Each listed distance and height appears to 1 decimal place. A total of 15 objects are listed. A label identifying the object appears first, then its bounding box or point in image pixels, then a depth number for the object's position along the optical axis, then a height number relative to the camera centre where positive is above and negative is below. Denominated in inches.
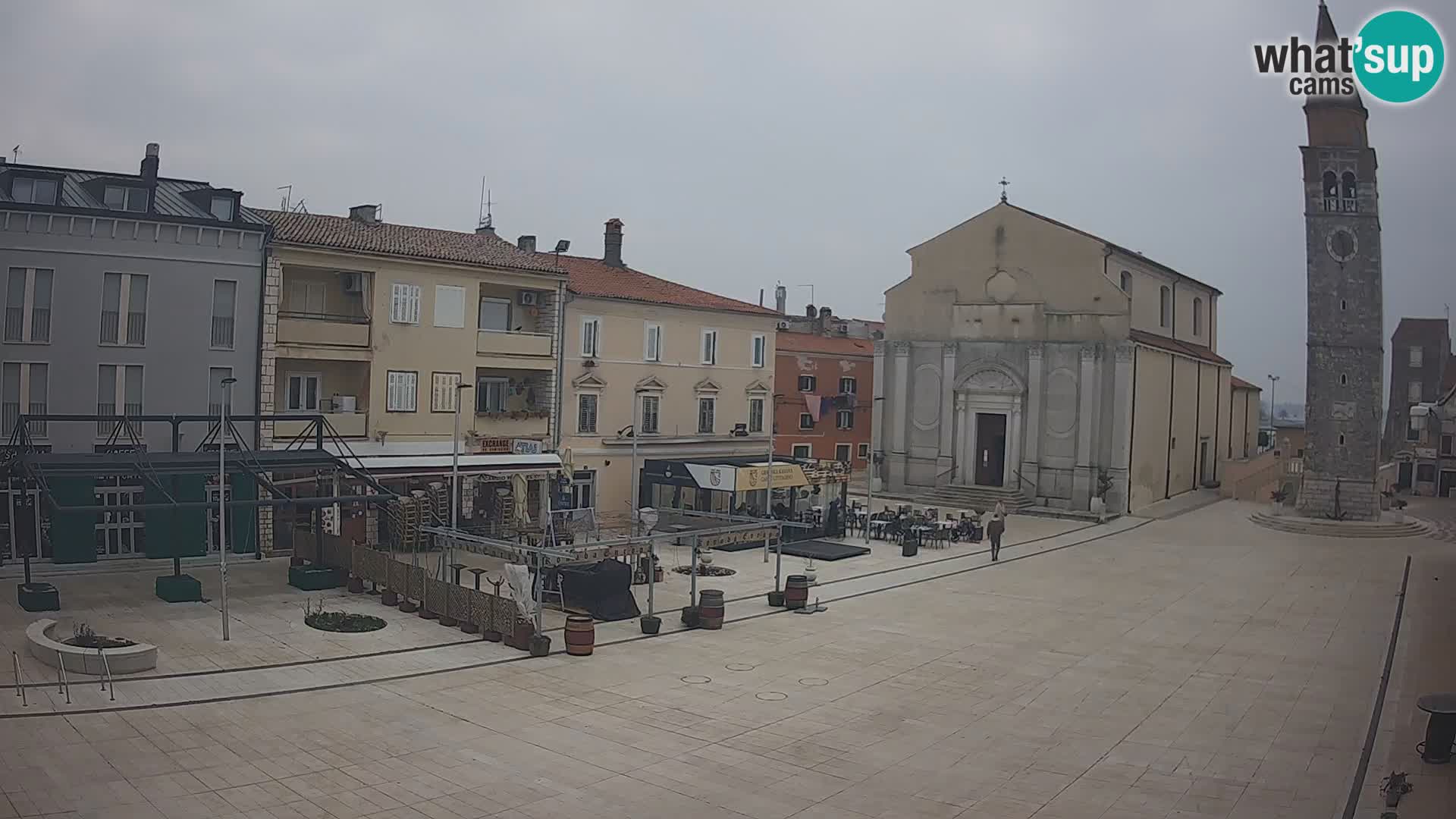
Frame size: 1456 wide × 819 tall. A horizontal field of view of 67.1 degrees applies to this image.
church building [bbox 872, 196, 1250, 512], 1888.5 +96.6
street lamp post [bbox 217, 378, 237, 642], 823.0 -74.4
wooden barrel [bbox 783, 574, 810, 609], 1012.5 -164.3
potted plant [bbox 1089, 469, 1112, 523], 1839.3 -114.5
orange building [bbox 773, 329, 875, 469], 2267.5 +43.0
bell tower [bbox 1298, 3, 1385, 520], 1761.8 +217.2
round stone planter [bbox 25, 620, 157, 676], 695.1 -171.3
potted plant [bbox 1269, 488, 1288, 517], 1930.6 -123.6
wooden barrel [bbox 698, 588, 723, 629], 920.9 -165.6
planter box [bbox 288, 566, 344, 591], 1019.9 -168.2
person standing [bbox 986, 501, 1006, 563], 1371.8 -133.7
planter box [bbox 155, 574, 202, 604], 945.5 -169.9
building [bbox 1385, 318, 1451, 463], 3326.8 +229.5
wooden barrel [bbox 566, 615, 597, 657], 813.2 -170.5
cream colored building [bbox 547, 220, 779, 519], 1530.5 +56.5
